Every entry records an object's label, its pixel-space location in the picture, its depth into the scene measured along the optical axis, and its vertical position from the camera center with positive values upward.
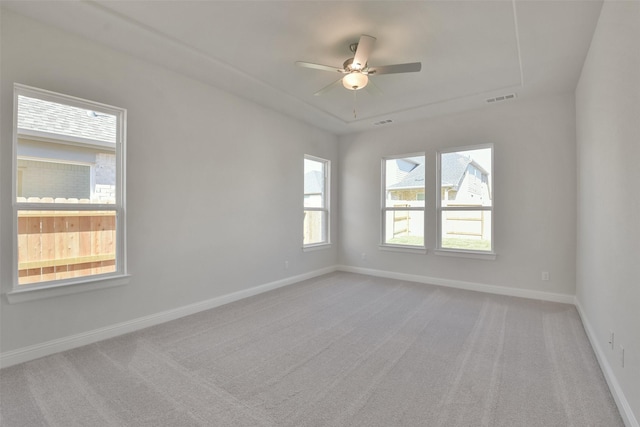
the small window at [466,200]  4.59 +0.24
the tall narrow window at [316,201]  5.54 +0.26
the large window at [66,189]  2.46 +0.24
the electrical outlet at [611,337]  2.13 -0.91
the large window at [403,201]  5.23 +0.26
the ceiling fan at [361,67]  2.60 +1.38
